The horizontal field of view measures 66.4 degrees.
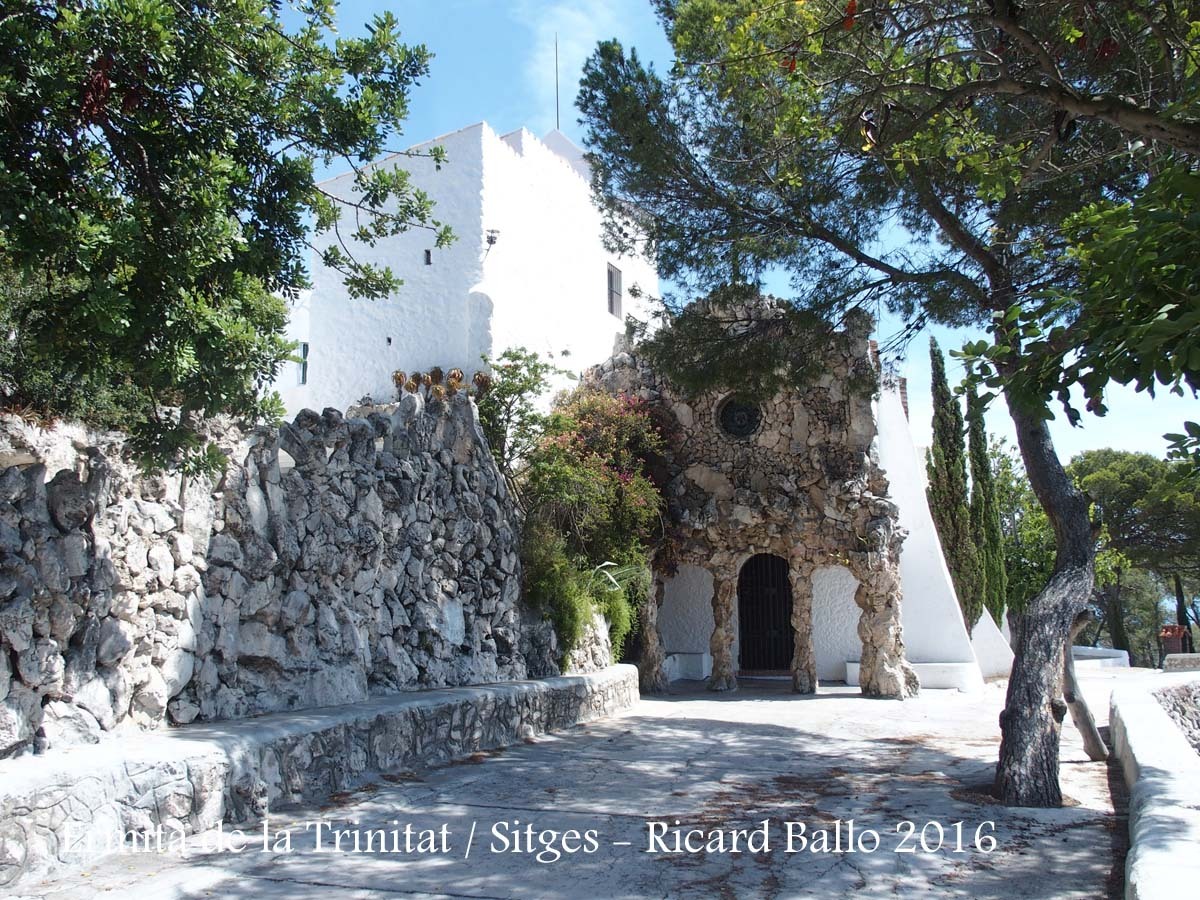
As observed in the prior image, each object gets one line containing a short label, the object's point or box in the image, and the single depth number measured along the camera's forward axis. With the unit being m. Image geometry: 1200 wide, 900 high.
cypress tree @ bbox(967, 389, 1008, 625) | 19.67
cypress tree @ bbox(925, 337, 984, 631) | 18.39
